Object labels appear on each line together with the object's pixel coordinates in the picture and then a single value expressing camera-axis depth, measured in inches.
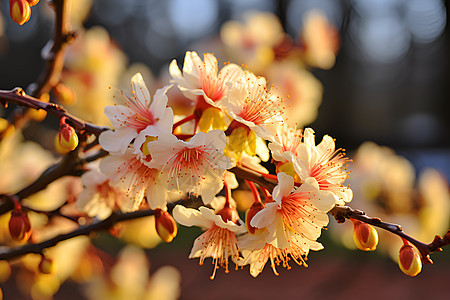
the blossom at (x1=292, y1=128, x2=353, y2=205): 16.4
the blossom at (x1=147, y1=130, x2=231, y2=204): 16.2
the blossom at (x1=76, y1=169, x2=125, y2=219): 18.1
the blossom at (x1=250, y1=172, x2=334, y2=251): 16.2
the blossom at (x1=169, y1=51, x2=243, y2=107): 17.2
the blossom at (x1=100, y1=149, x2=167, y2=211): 16.9
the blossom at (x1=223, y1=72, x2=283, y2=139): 16.5
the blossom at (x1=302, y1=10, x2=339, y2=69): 30.7
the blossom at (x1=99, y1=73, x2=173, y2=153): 16.4
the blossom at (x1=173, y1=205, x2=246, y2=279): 16.6
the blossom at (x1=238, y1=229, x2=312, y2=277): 16.7
